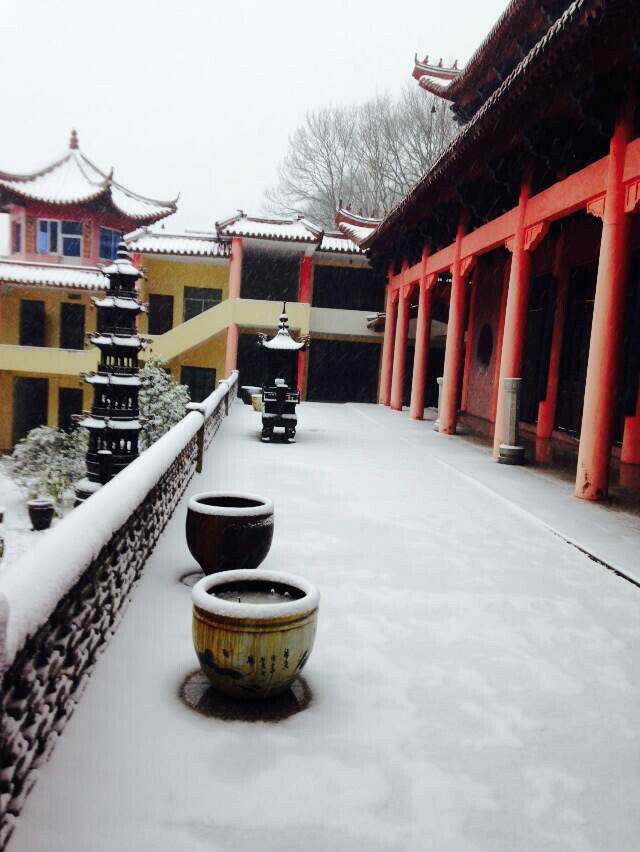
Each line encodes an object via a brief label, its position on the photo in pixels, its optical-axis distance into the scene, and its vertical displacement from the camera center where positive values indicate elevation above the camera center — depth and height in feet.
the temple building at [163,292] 72.08 +6.45
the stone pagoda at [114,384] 35.01 -2.02
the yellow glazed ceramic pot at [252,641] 9.55 -4.04
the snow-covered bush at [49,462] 52.85 -9.73
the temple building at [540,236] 23.12 +6.98
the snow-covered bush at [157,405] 47.14 -3.98
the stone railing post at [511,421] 32.04 -2.41
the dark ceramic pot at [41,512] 49.52 -12.49
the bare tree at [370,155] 100.68 +31.95
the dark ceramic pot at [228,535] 14.23 -3.80
